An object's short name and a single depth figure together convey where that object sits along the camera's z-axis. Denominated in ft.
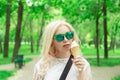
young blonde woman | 4.94
